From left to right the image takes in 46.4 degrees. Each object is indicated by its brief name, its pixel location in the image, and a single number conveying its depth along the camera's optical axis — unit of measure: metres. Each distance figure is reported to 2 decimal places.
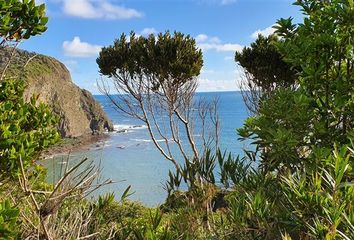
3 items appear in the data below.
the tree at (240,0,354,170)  3.78
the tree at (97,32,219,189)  12.23
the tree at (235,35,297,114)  12.14
